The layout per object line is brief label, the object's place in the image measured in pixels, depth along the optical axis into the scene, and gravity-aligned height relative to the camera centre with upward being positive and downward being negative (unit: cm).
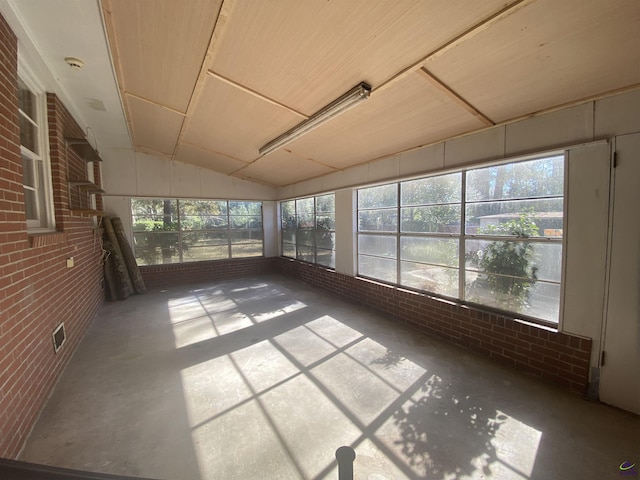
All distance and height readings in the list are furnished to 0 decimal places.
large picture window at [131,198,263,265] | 635 -7
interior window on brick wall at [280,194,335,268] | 601 -8
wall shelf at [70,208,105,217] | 341 +21
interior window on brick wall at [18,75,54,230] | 271 +72
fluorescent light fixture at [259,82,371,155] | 256 +122
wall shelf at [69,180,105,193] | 350 +59
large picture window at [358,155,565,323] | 273 -13
